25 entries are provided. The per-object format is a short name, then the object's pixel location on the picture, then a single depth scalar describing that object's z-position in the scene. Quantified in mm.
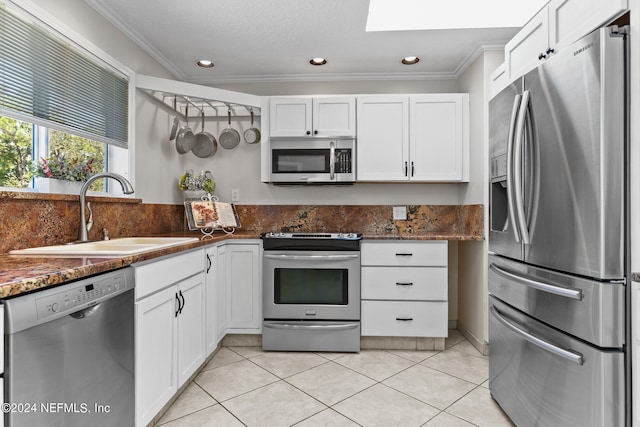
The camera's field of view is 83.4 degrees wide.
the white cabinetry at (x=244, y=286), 2877
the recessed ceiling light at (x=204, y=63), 3086
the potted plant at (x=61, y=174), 1877
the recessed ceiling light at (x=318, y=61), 3060
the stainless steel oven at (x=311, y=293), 2779
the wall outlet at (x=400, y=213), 3418
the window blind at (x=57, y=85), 1647
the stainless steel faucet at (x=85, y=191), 1921
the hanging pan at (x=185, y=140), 3084
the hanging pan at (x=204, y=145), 3189
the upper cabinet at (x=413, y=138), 3053
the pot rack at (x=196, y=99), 2695
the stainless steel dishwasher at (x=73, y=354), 944
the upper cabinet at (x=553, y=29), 1323
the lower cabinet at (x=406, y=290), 2814
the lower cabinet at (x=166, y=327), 1592
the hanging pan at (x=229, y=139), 3281
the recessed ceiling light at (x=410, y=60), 3027
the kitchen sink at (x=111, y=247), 1555
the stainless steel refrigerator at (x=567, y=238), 1232
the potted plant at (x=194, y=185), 3223
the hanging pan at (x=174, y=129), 3041
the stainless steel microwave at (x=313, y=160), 3088
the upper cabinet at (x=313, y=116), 3098
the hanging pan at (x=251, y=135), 3316
